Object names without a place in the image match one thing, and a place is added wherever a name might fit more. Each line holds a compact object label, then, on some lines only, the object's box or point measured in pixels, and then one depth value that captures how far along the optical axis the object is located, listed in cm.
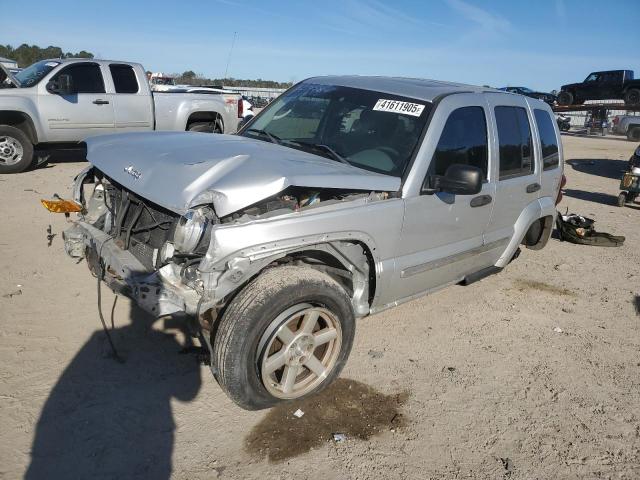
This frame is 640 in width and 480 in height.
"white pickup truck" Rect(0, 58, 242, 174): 878
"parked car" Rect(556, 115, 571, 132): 3206
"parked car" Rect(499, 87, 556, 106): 3100
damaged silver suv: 266
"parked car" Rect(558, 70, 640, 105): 2497
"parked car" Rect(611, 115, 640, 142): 2578
